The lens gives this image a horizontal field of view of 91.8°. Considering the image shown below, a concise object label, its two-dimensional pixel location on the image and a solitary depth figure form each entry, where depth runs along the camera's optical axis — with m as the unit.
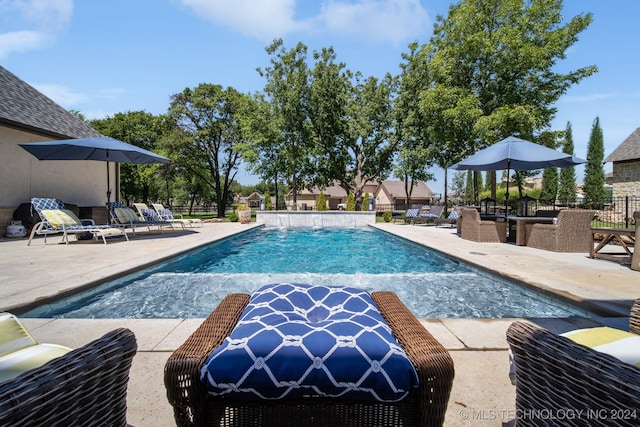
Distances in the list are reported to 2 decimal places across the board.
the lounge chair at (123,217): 9.73
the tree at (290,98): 23.62
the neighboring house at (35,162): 10.27
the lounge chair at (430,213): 15.89
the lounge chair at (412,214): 17.33
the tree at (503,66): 14.95
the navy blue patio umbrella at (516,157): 8.21
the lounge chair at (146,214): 10.87
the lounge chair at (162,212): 12.22
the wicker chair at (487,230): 8.91
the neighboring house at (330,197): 58.75
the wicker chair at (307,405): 1.24
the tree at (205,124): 25.84
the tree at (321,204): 22.19
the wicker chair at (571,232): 7.00
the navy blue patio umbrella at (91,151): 8.61
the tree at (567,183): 31.27
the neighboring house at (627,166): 20.61
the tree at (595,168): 28.30
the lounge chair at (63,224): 7.89
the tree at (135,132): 28.30
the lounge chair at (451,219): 14.36
